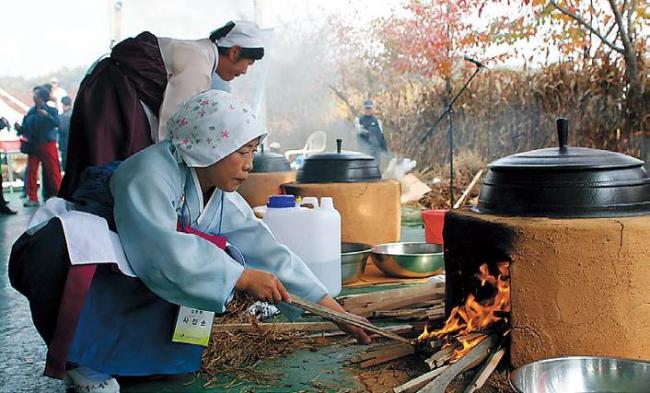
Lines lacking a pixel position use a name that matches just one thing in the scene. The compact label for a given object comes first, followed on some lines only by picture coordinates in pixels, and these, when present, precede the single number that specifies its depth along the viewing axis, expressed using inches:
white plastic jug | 156.3
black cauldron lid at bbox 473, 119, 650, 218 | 99.3
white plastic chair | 635.5
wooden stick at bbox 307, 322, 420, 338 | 117.7
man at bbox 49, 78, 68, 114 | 548.2
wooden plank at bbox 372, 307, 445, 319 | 134.4
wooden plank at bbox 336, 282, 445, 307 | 141.8
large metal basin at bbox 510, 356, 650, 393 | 86.9
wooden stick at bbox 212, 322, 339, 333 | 128.4
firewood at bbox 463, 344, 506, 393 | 95.6
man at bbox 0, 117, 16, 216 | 384.5
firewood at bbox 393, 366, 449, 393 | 93.5
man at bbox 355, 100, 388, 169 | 502.0
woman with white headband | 147.2
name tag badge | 101.5
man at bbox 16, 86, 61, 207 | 428.1
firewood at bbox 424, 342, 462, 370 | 101.7
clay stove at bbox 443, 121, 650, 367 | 96.4
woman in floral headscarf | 91.5
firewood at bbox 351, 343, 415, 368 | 112.6
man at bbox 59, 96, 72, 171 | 508.7
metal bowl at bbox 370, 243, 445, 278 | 176.6
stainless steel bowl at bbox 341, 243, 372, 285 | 173.2
